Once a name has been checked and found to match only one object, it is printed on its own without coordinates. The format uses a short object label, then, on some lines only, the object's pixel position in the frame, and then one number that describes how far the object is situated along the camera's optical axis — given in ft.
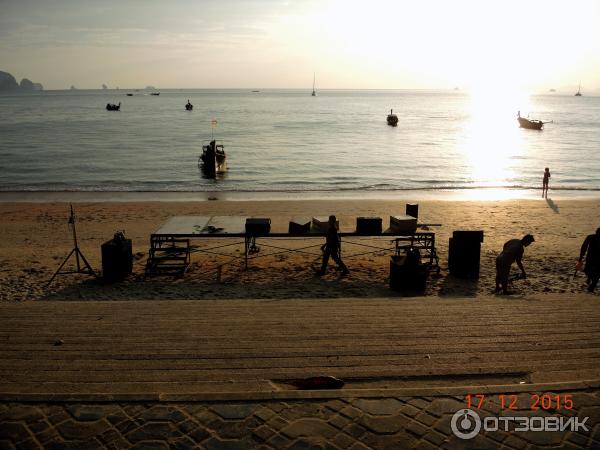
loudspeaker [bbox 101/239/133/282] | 39.04
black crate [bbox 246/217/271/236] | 40.81
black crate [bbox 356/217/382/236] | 41.65
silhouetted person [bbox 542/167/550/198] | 96.43
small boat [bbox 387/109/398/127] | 317.83
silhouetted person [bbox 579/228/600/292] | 32.04
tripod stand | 40.83
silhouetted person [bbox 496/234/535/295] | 33.53
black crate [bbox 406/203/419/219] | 47.24
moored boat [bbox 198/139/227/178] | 129.39
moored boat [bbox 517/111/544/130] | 308.62
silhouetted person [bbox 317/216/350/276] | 40.47
